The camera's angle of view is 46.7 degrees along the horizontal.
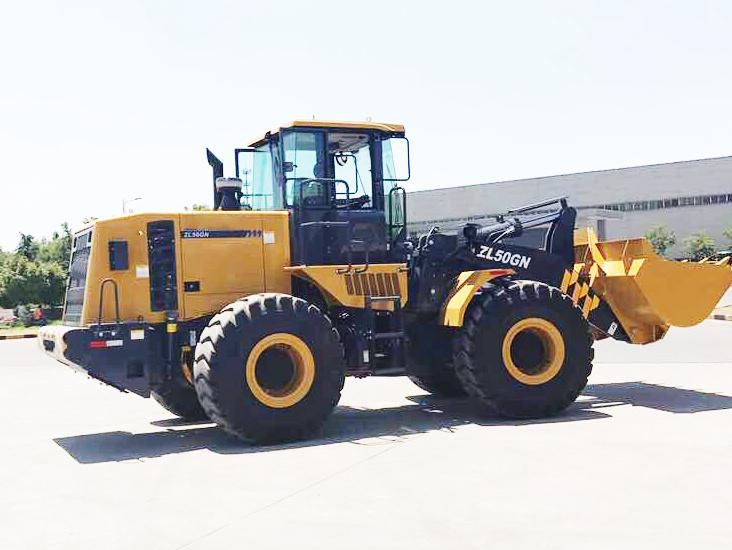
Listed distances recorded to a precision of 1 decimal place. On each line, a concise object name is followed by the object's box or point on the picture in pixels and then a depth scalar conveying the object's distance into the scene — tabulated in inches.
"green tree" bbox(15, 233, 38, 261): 2839.8
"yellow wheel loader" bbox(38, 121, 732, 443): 329.4
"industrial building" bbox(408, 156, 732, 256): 2773.1
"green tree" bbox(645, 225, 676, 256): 2630.4
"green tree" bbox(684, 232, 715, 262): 2514.3
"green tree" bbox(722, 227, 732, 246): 2596.0
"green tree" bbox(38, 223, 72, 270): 2485.2
